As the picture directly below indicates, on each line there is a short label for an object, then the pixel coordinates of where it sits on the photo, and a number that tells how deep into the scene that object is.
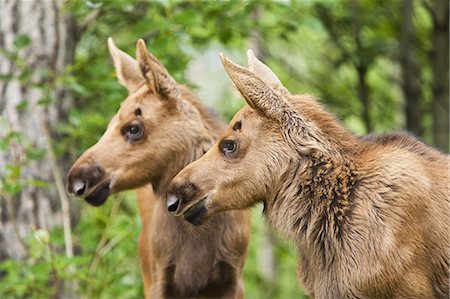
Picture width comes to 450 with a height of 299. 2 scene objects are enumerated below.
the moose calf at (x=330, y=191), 6.82
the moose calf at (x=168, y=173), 8.63
